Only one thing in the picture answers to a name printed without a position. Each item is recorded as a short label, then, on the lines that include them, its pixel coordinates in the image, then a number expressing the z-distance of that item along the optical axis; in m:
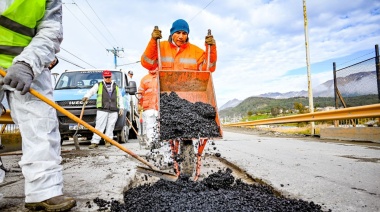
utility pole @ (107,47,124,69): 38.19
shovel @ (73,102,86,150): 6.72
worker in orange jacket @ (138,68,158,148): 5.07
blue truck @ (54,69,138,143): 7.70
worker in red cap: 7.71
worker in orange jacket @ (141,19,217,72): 4.14
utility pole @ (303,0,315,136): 13.58
